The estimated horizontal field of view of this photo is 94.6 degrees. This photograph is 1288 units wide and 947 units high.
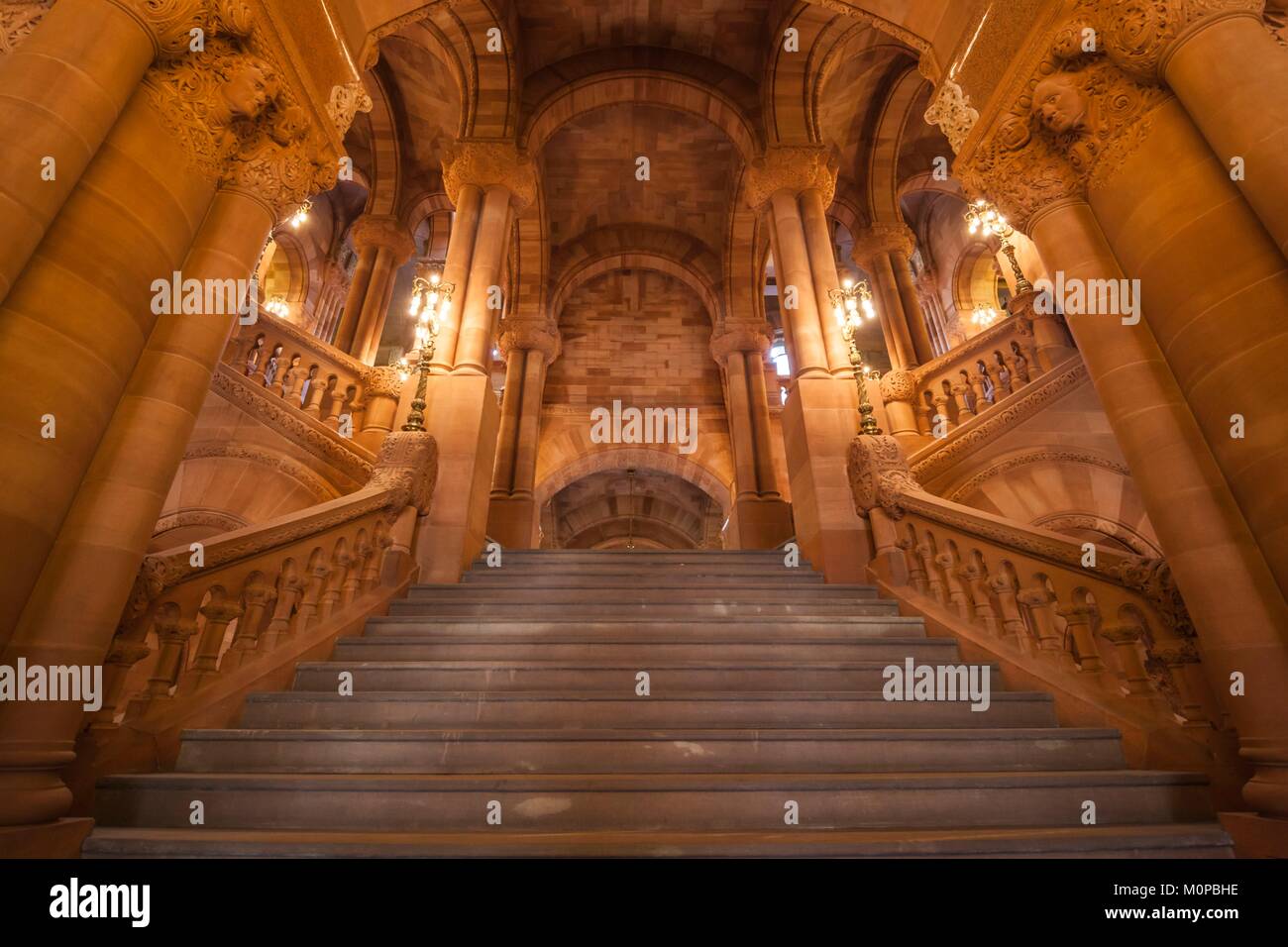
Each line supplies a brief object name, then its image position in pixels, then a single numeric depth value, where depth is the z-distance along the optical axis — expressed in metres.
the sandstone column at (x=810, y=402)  6.36
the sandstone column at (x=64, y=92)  2.32
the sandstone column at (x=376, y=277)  10.73
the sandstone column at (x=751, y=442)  11.43
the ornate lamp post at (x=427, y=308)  6.52
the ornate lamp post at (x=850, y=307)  7.02
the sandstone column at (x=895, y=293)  10.56
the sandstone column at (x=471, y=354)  6.23
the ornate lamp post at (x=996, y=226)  7.98
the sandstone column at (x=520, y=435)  11.09
